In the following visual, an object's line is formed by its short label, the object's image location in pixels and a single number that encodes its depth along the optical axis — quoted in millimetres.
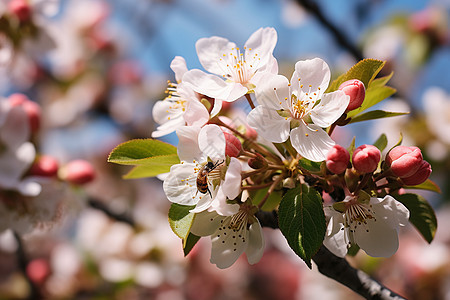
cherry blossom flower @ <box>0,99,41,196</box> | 781
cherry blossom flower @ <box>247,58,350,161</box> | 667
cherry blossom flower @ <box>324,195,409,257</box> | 665
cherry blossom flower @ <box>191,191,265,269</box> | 675
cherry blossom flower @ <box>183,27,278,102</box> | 679
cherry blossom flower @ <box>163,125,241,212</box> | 657
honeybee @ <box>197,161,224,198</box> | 669
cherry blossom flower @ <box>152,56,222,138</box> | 677
